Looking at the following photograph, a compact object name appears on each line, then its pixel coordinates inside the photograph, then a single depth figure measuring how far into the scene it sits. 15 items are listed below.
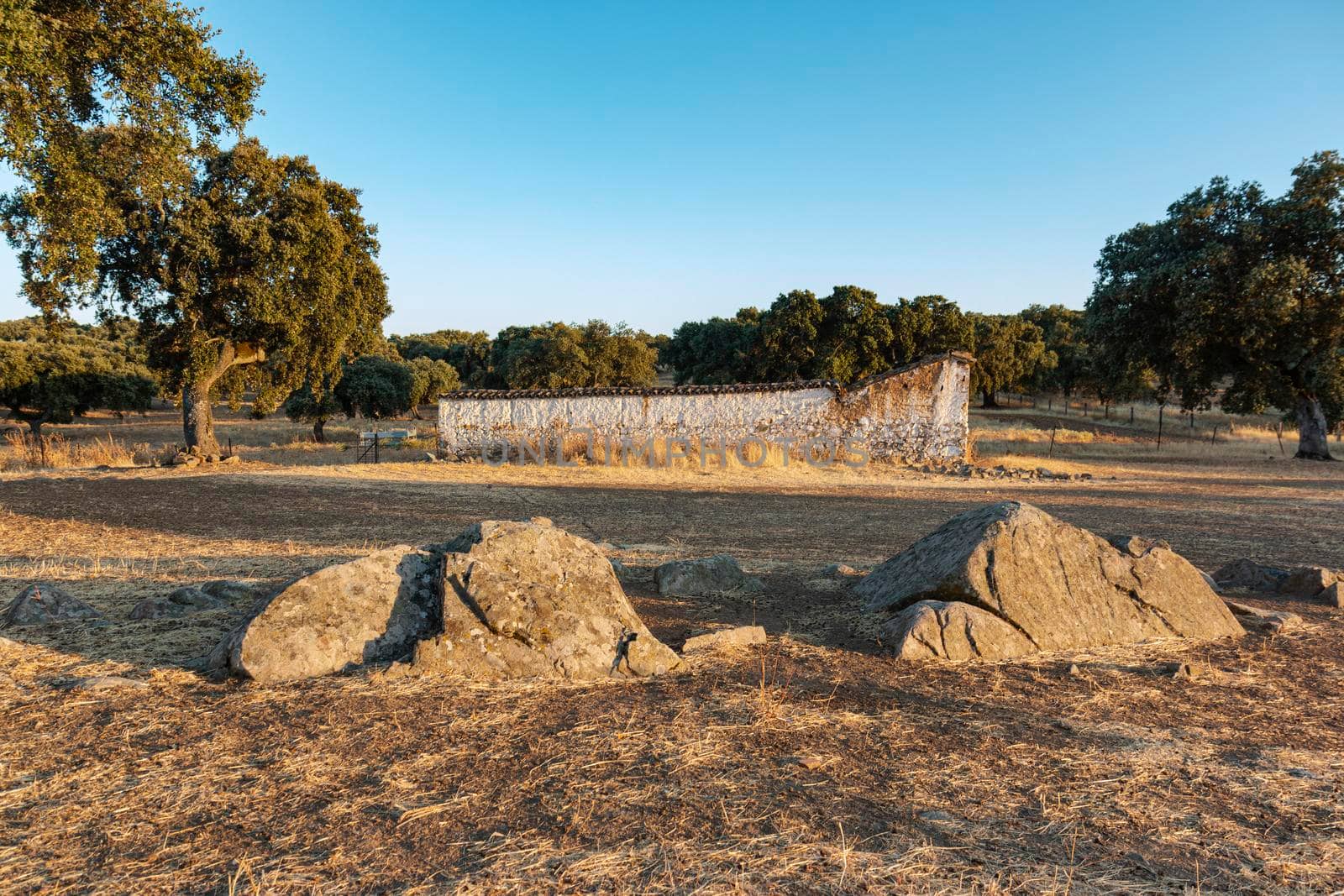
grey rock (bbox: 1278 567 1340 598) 6.95
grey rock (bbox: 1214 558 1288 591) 7.32
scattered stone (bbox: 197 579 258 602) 6.19
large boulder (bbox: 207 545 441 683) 4.46
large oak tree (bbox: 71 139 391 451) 17.70
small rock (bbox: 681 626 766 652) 5.16
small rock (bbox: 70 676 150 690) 4.24
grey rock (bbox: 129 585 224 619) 5.66
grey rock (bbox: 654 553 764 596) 6.90
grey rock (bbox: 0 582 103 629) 5.38
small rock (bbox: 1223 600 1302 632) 5.95
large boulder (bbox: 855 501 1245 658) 5.32
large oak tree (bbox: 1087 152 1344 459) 21.80
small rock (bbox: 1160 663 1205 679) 4.83
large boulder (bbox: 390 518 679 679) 4.64
